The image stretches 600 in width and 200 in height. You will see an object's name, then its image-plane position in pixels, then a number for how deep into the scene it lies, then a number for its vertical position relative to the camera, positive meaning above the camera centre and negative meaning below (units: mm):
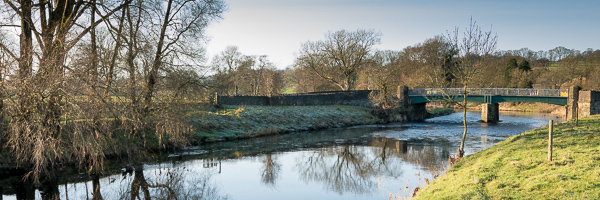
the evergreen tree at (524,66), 57812 +2819
